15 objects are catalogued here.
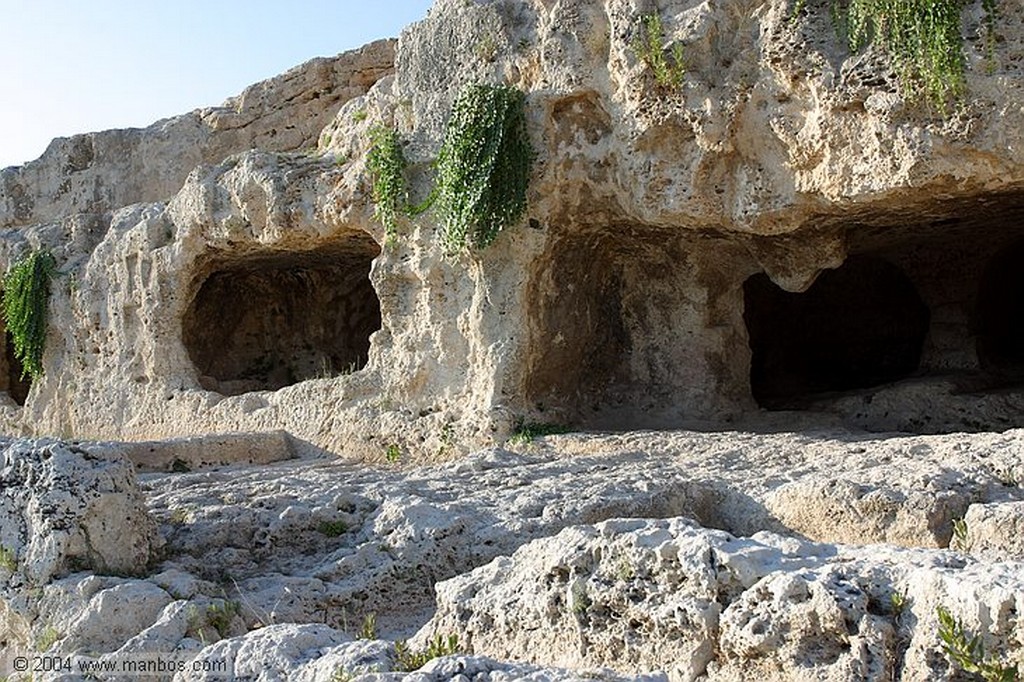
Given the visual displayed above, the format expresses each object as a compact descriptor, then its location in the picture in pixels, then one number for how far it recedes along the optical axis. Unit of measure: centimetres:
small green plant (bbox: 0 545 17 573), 446
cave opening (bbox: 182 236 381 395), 1262
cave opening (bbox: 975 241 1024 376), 1150
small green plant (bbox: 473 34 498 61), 902
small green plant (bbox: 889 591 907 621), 279
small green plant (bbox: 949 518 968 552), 441
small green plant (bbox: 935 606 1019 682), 250
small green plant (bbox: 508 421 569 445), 849
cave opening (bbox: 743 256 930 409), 1387
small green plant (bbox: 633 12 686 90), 791
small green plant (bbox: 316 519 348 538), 533
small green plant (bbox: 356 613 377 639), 384
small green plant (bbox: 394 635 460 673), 300
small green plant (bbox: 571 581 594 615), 323
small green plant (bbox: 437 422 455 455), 888
